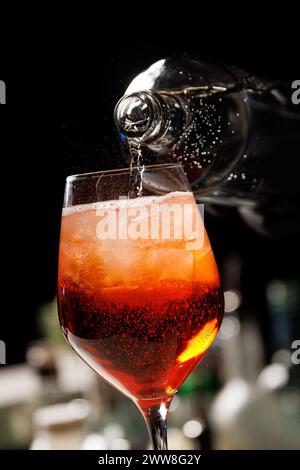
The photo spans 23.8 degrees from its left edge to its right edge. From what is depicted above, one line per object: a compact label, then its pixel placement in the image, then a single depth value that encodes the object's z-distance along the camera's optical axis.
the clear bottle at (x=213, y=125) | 0.70
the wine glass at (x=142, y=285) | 0.60
